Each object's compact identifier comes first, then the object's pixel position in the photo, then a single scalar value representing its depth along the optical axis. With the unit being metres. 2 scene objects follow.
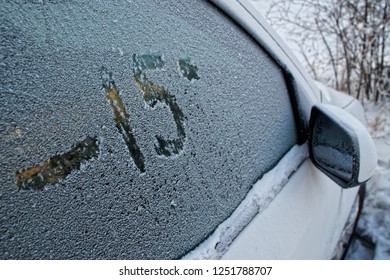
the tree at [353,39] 3.10
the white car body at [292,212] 1.03
